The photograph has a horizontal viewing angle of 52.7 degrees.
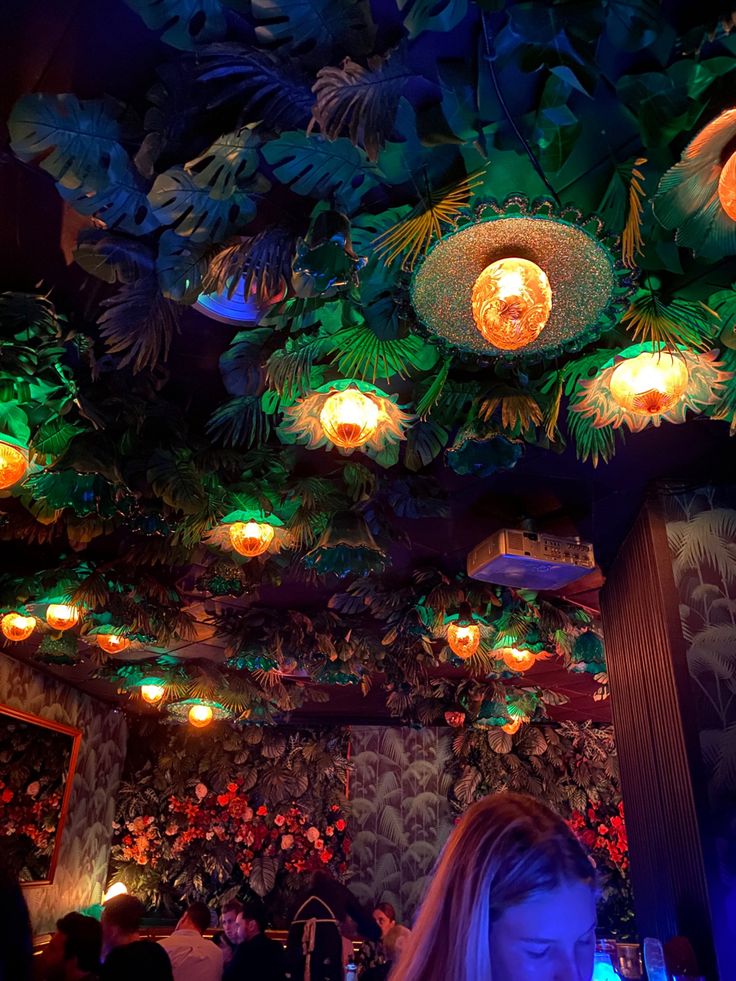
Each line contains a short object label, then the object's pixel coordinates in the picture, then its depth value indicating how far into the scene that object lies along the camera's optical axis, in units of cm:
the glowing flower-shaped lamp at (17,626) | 527
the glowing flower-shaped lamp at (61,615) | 500
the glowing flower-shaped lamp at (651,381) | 235
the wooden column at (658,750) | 325
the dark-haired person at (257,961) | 512
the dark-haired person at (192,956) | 418
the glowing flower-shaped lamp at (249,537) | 379
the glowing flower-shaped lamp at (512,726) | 895
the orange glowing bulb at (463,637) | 515
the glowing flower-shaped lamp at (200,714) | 804
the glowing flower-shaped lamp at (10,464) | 311
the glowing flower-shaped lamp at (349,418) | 260
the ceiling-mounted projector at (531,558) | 392
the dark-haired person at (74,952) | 321
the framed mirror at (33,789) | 722
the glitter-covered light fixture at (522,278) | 194
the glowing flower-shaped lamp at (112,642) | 537
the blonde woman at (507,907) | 95
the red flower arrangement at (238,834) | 987
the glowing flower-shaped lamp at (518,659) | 616
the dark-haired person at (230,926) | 731
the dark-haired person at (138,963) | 287
